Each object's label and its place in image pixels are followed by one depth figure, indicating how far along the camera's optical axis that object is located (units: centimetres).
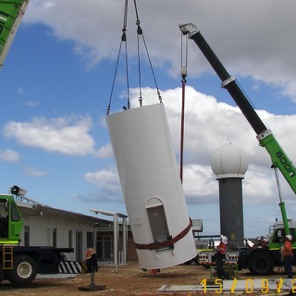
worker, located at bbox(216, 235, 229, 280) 1858
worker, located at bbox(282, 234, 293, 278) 1938
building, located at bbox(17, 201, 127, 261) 2741
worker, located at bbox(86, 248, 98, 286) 1784
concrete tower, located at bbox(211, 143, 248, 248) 2894
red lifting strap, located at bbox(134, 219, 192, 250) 1564
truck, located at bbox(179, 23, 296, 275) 2122
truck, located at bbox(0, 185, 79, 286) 1828
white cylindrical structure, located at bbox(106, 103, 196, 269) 1564
